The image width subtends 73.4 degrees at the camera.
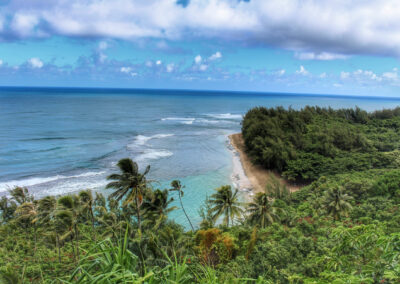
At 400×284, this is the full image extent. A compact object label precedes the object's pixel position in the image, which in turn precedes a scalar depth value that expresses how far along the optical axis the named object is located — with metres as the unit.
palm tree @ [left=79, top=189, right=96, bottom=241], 24.18
